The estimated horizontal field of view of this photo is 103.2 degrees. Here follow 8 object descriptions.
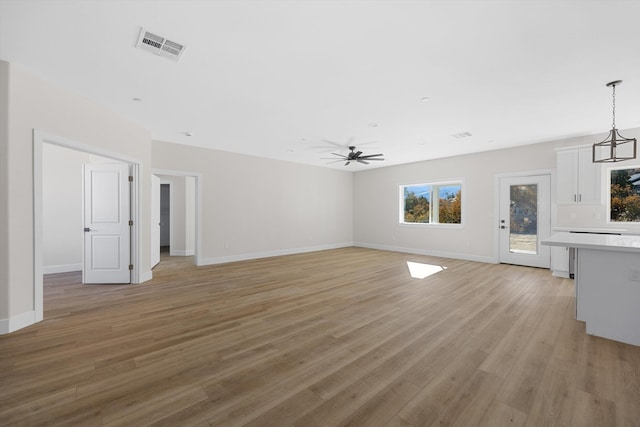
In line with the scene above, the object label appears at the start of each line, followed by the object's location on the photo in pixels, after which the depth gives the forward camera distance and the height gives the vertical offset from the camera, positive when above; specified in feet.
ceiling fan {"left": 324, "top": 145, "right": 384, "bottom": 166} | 18.93 +4.28
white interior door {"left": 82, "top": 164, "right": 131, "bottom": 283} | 14.76 -0.78
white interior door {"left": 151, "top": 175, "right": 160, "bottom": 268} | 18.84 -0.87
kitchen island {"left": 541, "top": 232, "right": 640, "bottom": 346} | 8.21 -2.51
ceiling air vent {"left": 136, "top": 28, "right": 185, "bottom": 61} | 7.63 +5.23
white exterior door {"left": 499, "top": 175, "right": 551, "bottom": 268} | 18.60 -0.48
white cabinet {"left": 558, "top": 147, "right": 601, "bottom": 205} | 15.76 +2.33
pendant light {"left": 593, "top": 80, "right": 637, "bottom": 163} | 15.32 +3.78
